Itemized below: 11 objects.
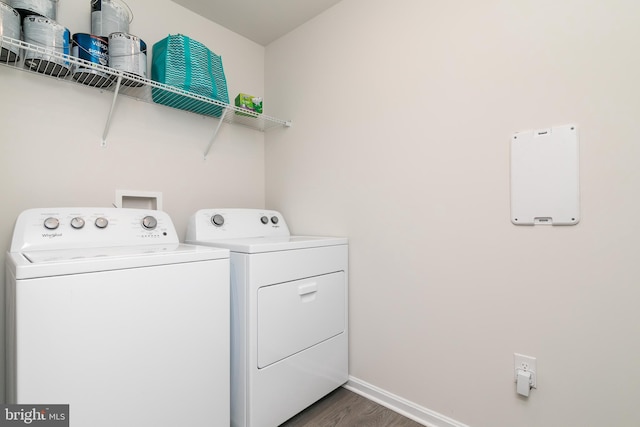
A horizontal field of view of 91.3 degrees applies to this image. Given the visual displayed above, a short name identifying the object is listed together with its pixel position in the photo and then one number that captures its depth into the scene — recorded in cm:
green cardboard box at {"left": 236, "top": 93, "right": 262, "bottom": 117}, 196
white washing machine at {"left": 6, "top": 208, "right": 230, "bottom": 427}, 86
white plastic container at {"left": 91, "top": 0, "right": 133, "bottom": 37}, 148
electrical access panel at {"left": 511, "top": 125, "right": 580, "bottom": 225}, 115
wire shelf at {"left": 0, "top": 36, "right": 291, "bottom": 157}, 125
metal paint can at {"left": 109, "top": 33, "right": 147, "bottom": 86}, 143
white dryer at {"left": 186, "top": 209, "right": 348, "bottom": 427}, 135
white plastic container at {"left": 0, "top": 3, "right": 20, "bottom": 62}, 118
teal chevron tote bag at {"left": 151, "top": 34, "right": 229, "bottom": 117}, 162
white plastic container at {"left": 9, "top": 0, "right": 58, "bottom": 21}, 124
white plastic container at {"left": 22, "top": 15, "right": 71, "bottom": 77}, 125
